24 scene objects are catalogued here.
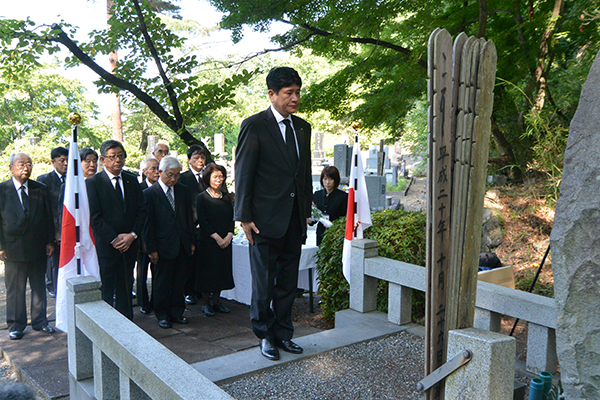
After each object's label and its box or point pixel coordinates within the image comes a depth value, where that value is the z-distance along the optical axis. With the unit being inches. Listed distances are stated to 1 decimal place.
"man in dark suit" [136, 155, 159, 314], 240.8
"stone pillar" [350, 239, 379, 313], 188.7
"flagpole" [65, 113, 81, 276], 162.9
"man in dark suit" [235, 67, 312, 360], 141.7
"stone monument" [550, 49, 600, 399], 77.0
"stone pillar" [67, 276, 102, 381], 138.3
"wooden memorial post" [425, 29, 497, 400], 82.0
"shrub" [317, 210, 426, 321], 194.4
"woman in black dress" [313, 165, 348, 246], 261.4
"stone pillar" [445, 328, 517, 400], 76.2
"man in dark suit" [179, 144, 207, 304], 257.3
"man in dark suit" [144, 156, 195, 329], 215.8
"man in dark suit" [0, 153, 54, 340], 208.2
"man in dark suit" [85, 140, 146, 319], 195.6
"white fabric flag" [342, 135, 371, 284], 192.7
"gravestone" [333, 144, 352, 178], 605.6
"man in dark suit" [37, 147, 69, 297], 264.2
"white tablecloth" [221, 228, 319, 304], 246.7
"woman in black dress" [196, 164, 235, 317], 234.1
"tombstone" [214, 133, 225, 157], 850.1
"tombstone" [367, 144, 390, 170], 796.2
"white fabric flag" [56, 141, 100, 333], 163.3
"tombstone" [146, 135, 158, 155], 841.5
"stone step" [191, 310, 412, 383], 137.6
